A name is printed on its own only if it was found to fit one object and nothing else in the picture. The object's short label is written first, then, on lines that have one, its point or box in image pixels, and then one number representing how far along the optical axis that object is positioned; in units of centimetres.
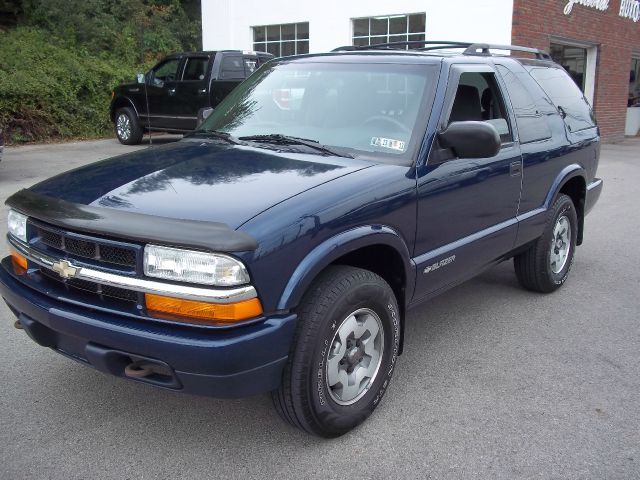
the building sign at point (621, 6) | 1500
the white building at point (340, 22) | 1335
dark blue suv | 260
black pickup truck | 1347
